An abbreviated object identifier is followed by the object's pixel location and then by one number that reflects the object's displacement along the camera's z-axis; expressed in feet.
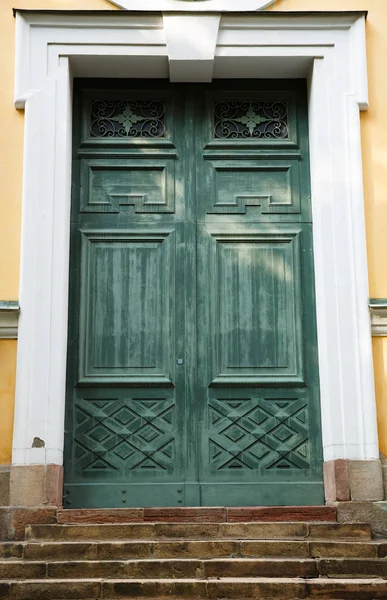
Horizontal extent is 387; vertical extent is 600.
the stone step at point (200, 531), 21.13
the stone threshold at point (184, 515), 22.02
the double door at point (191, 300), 24.17
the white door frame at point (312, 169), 23.44
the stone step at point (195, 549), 20.24
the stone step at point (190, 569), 19.38
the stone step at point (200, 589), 18.66
